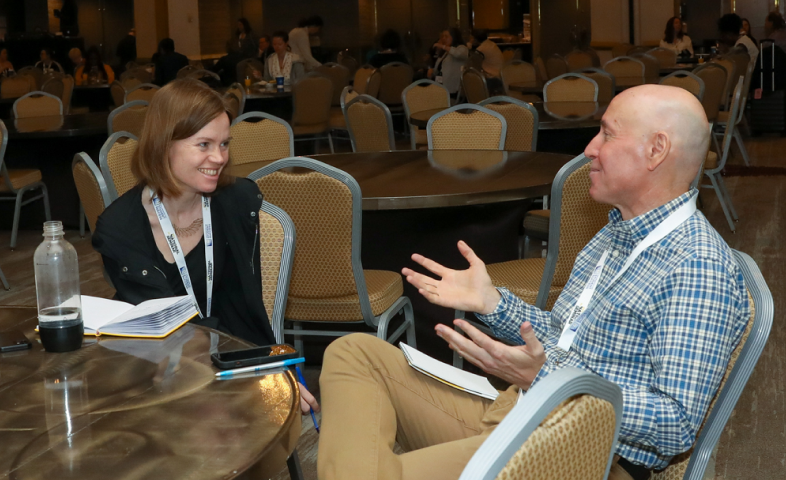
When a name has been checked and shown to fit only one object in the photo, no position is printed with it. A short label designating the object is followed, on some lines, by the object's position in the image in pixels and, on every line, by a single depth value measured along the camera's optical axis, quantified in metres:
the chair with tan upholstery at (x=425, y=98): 6.51
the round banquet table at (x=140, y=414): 1.19
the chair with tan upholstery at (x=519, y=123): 4.93
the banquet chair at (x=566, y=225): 2.75
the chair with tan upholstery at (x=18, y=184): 5.25
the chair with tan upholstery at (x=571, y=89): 6.32
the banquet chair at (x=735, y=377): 1.44
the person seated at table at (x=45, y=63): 11.36
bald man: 1.37
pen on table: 1.51
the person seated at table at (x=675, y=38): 12.04
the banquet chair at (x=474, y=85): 7.51
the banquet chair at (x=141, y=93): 6.99
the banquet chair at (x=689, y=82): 6.09
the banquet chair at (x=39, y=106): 6.80
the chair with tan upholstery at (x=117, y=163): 3.33
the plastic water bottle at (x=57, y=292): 1.65
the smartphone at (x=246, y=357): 1.53
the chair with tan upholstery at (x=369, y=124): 5.60
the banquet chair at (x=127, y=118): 5.33
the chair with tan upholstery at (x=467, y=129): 4.55
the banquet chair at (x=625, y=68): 8.68
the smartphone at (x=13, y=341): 1.68
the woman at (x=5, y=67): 11.07
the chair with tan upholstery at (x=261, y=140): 4.48
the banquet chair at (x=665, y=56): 11.15
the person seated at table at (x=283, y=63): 9.74
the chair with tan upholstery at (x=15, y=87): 9.36
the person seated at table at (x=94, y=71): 11.06
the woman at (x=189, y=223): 2.08
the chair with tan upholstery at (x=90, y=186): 3.06
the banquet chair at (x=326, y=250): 2.76
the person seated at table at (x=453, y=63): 10.16
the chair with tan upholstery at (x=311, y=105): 7.46
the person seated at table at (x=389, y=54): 11.99
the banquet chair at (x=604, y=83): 7.11
